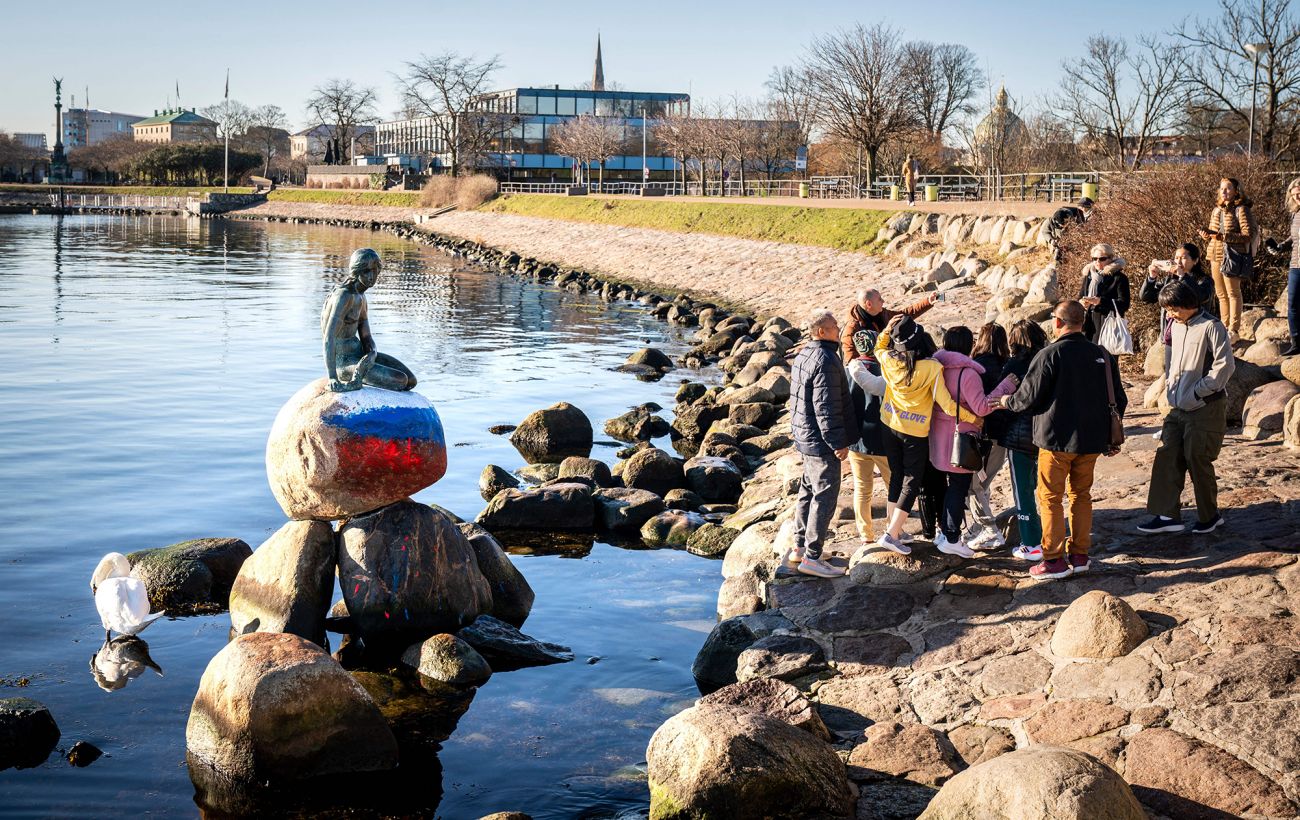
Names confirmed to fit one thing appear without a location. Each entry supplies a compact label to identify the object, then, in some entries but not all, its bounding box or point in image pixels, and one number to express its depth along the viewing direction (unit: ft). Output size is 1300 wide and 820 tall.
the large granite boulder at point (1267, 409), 38.75
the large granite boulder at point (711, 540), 42.06
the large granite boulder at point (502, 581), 35.88
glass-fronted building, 376.31
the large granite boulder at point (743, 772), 22.11
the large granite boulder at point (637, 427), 62.23
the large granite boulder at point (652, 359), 85.61
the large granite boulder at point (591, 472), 49.83
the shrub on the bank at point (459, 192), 292.40
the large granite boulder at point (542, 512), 45.47
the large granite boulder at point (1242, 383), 40.91
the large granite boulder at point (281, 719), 25.12
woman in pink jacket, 30.42
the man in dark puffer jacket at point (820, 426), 30.60
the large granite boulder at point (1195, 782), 20.38
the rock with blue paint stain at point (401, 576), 32.01
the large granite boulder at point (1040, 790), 18.95
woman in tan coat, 44.93
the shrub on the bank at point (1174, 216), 55.01
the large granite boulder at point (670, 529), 43.68
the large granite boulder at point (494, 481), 50.16
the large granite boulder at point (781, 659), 28.50
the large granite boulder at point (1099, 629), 25.58
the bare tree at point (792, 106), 256.52
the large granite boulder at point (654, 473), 49.49
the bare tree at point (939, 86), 231.50
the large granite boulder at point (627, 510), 45.14
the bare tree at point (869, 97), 188.03
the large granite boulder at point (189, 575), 36.42
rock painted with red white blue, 31.73
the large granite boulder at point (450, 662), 30.50
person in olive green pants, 30.27
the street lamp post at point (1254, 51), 100.54
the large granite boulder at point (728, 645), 30.17
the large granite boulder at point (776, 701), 24.80
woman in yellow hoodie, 30.94
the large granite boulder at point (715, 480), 48.75
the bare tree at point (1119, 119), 174.09
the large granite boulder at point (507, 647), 32.30
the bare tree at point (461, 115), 342.64
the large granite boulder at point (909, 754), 23.27
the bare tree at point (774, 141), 263.70
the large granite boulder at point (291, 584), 31.63
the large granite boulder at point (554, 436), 57.82
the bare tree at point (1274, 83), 141.59
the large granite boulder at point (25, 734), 26.22
